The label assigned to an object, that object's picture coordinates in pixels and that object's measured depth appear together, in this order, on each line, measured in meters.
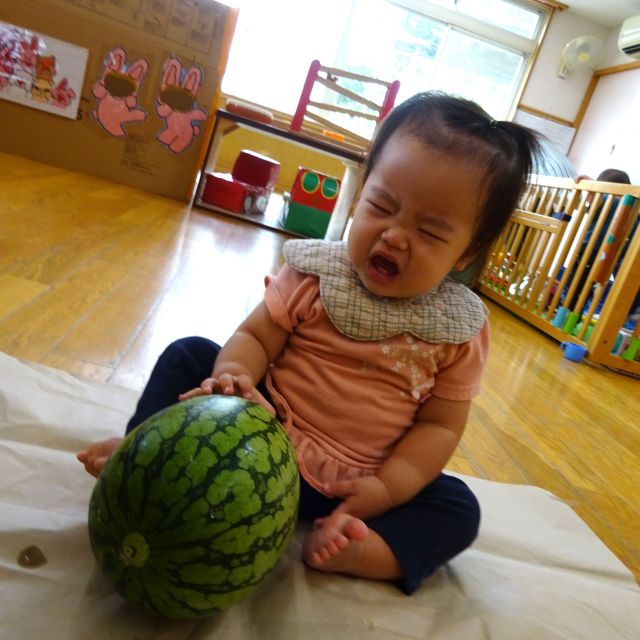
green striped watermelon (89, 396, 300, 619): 0.51
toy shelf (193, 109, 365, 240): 3.13
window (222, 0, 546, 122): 5.27
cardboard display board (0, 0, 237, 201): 2.85
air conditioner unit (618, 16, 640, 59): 4.61
